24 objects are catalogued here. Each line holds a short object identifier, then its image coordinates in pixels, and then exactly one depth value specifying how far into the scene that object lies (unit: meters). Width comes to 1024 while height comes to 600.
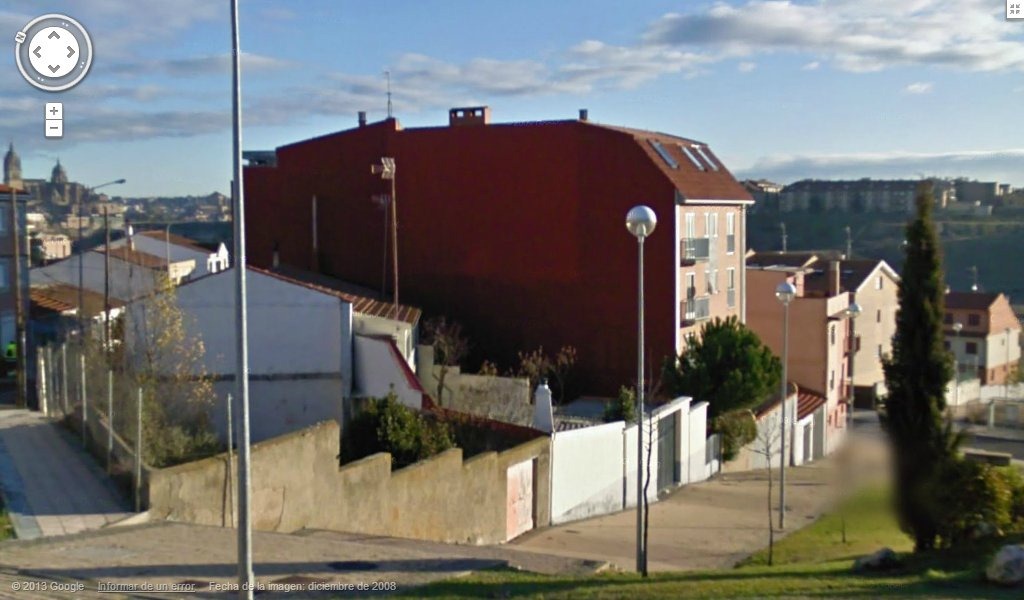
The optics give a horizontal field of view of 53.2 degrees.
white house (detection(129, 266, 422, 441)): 26.31
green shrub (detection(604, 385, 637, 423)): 27.36
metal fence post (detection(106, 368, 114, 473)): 15.87
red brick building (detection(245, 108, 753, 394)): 35.84
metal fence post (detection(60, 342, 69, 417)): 21.78
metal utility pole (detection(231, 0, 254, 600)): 8.68
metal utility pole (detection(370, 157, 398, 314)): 36.20
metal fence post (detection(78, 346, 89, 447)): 18.58
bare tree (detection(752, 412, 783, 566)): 34.38
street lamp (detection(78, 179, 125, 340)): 23.70
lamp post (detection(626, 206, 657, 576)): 13.70
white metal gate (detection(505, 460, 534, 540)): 20.53
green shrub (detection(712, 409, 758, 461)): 32.44
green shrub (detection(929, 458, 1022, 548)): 14.12
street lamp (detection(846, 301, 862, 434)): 44.41
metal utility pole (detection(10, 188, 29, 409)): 25.86
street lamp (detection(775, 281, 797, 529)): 21.77
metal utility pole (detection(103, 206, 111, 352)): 22.00
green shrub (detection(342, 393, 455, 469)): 19.73
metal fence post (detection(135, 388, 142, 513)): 13.84
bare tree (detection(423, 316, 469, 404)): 32.25
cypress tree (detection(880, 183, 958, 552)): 14.76
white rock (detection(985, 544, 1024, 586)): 11.43
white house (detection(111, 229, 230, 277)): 53.50
